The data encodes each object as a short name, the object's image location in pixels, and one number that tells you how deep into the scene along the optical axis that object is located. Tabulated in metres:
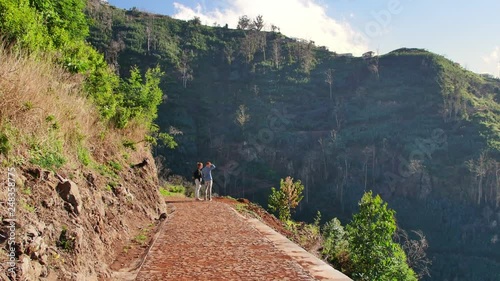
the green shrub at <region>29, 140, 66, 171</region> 5.00
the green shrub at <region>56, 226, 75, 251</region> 4.27
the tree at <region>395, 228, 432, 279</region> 19.64
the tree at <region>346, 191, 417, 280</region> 11.37
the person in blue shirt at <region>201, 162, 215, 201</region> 15.42
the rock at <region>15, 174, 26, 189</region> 4.21
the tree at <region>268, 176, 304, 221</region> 22.63
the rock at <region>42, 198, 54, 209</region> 4.44
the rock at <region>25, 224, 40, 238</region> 3.68
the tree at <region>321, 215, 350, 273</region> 12.62
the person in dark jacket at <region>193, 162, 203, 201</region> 15.96
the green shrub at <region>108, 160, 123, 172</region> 9.45
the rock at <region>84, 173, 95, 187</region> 6.52
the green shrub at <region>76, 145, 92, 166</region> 6.94
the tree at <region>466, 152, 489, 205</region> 58.81
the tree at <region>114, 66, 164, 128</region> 12.57
